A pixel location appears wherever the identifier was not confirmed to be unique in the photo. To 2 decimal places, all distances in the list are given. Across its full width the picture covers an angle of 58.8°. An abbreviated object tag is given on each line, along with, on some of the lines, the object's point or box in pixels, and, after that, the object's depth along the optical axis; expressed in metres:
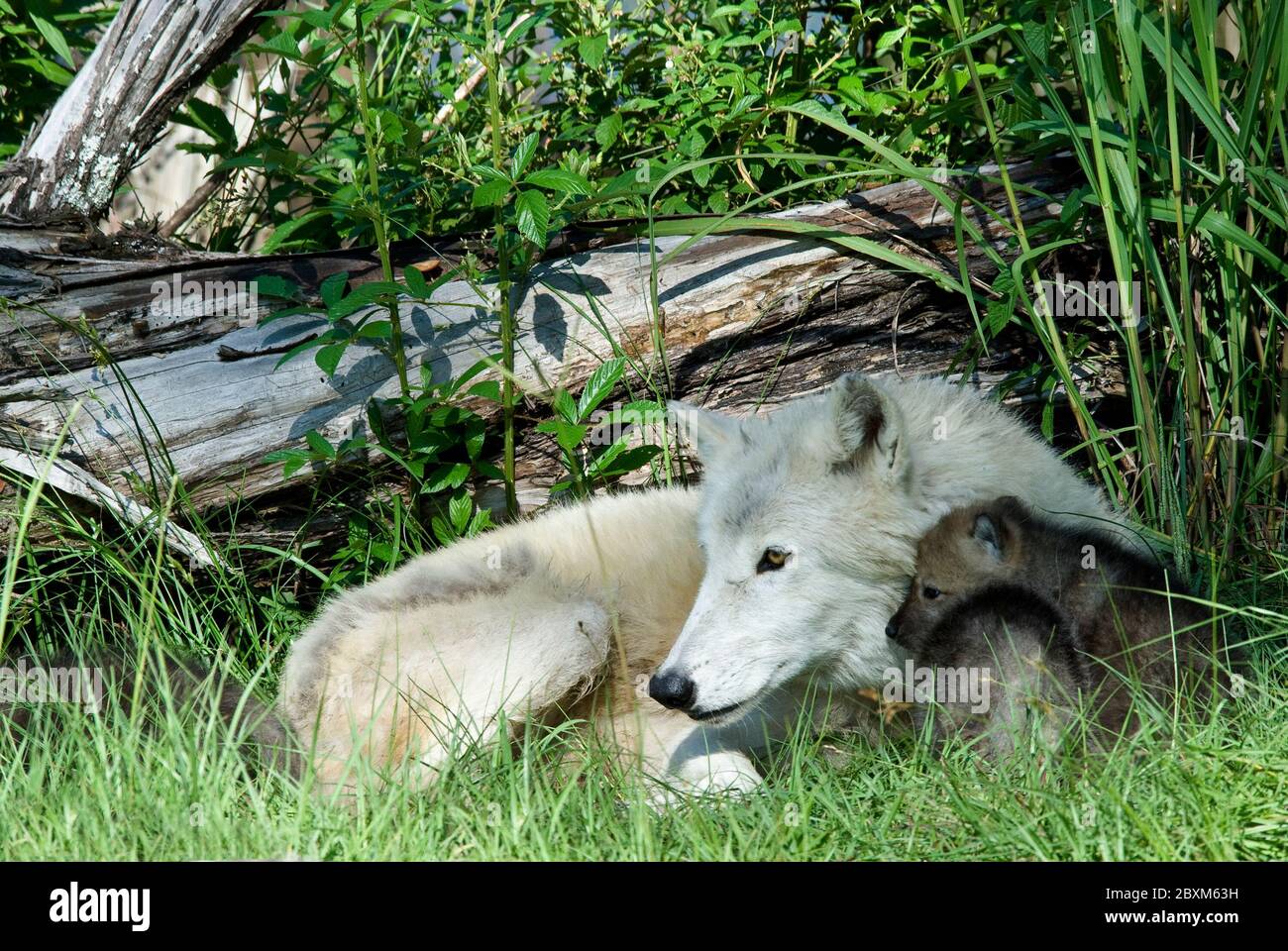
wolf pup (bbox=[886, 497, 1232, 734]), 2.96
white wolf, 3.15
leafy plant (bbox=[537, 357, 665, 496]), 4.11
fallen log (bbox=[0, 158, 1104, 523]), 4.20
